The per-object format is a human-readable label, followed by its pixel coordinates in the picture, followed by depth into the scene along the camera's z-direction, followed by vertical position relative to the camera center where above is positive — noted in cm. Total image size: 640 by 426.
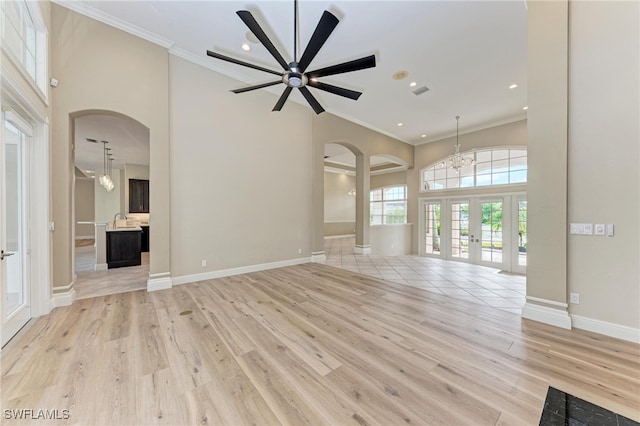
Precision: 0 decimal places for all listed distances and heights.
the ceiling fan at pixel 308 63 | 224 +168
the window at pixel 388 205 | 1082 +28
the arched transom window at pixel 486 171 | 647 +120
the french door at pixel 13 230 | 228 -22
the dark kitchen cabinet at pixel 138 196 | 852 +53
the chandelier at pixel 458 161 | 611 +132
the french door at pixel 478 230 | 642 -58
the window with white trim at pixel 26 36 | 225 +192
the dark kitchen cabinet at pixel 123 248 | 544 -90
